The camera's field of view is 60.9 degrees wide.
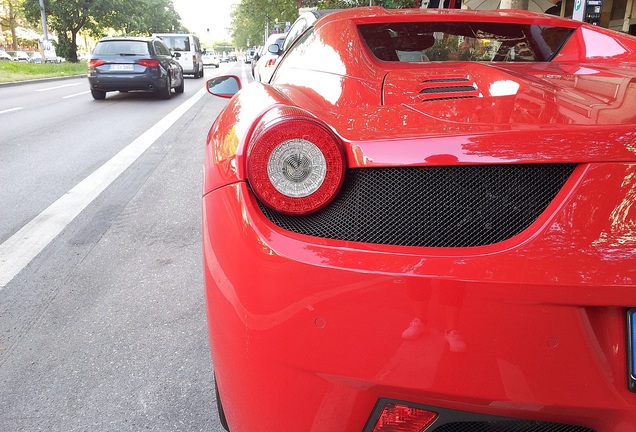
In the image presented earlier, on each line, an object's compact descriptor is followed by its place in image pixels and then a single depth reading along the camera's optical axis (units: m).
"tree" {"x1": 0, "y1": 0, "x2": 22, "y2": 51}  54.07
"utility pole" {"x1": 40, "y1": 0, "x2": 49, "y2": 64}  32.94
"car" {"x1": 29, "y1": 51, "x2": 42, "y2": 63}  58.42
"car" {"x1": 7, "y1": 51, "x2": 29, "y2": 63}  62.68
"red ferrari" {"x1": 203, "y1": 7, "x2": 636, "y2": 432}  1.09
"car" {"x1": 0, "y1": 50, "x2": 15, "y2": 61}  56.29
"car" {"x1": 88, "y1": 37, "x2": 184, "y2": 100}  13.66
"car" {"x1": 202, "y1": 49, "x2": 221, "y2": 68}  50.47
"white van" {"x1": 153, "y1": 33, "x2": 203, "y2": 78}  25.52
